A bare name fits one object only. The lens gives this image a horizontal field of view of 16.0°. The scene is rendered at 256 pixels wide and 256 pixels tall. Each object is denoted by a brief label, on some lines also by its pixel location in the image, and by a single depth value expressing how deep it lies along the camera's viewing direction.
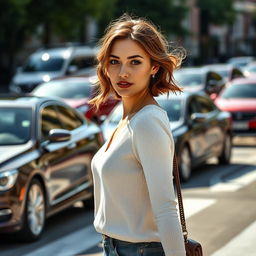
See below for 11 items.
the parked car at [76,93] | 19.00
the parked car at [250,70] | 36.39
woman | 3.29
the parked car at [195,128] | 13.59
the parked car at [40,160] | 8.45
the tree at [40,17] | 38.31
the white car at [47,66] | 31.38
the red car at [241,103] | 18.91
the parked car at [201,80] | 23.58
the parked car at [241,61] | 49.93
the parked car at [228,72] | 28.48
